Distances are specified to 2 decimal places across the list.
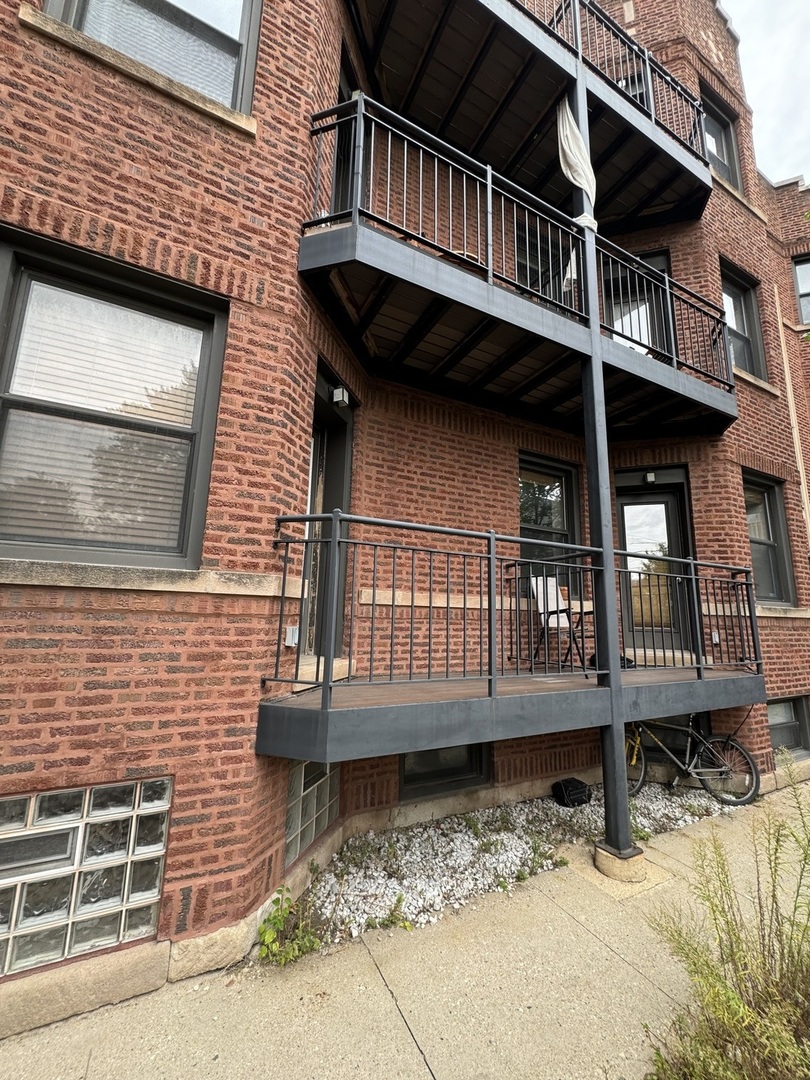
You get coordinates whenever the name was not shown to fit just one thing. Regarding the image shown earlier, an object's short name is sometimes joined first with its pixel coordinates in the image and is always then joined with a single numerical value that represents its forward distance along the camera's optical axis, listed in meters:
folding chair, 5.23
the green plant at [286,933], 2.81
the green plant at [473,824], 4.42
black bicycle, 5.48
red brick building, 2.62
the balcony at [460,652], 2.84
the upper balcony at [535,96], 4.59
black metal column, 4.02
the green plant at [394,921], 3.21
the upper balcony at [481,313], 3.66
